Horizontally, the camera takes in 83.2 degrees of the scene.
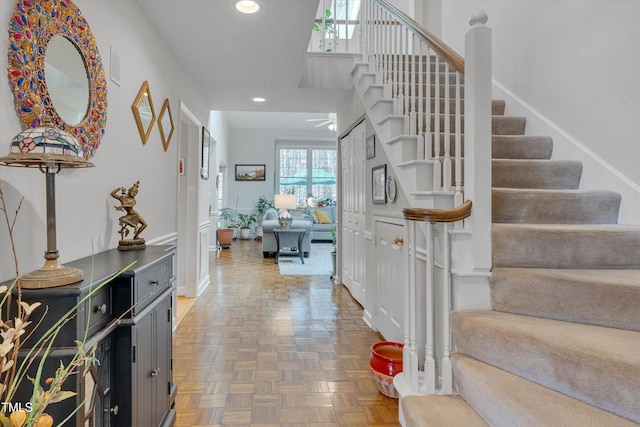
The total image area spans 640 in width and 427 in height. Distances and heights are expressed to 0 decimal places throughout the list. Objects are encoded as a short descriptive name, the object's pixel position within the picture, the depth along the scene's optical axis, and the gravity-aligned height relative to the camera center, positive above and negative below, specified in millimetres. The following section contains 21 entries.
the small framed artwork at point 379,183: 2936 +208
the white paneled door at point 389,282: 2541 -570
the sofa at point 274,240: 6613 -602
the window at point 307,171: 10172 +1050
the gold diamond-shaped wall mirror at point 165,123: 2691 +662
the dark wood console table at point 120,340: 1001 -470
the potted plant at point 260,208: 9703 +0
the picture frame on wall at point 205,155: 4207 +640
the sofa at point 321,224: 8891 -410
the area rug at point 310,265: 5465 -954
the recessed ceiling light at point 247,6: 2117 +1212
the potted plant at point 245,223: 9625 -414
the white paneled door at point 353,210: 3744 -32
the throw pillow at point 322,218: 9062 -263
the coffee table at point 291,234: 6449 -474
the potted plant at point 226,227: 8148 -474
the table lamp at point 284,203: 6316 +85
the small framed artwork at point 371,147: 3210 +556
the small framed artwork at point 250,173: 9930 +970
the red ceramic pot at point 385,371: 2016 -933
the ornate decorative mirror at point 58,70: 1165 +517
